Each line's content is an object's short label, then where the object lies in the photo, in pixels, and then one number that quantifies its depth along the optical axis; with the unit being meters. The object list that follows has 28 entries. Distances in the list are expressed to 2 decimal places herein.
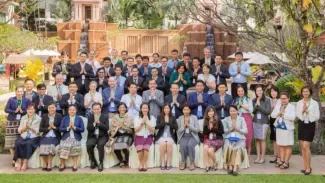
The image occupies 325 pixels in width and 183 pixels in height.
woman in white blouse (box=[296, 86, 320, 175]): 7.86
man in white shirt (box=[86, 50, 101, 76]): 10.50
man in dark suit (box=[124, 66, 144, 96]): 9.87
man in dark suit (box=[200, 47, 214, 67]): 10.41
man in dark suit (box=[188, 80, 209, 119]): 8.94
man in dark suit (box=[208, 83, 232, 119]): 8.81
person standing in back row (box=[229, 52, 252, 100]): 9.83
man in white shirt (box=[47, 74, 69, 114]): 9.34
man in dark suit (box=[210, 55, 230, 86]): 9.87
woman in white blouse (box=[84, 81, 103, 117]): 9.09
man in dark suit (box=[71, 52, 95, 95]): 10.05
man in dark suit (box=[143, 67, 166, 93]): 9.91
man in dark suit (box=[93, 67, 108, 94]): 9.96
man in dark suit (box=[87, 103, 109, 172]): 8.26
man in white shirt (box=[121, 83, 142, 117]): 9.01
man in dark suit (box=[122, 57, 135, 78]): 10.43
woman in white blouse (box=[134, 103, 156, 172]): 8.24
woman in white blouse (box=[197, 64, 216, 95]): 9.40
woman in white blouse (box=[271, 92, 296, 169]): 8.17
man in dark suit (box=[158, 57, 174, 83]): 10.32
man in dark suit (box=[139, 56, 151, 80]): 10.50
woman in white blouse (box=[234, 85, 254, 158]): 8.69
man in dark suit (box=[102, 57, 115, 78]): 10.30
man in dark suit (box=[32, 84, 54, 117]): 8.84
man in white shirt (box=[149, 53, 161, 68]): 10.66
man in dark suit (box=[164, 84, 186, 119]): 9.02
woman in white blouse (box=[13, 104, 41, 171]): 8.19
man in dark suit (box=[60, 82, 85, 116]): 9.00
